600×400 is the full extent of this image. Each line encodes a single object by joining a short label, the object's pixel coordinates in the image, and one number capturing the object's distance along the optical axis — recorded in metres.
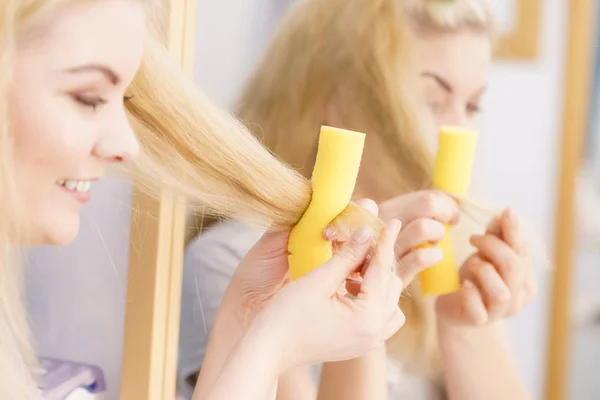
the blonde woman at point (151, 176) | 0.70
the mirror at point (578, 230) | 1.25
